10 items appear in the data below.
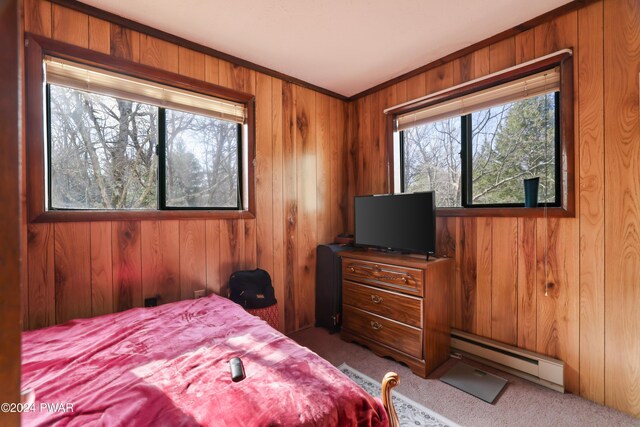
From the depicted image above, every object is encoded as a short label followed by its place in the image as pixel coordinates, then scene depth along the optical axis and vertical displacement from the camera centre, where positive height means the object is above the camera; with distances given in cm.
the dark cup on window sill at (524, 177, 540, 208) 201 +10
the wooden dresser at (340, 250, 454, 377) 212 -80
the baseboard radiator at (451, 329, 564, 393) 193 -112
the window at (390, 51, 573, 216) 202 +54
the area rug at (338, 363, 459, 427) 165 -124
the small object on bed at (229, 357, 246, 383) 104 -60
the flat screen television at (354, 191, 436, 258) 224 -12
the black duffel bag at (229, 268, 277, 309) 229 -65
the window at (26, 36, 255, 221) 176 +52
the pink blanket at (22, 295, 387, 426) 87 -61
